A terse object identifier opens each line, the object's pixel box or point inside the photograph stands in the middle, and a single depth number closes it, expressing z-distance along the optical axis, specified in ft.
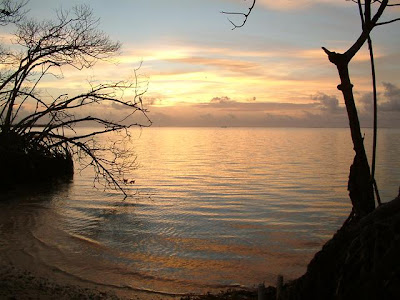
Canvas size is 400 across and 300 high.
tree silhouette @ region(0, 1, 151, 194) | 54.57
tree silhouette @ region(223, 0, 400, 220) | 13.48
